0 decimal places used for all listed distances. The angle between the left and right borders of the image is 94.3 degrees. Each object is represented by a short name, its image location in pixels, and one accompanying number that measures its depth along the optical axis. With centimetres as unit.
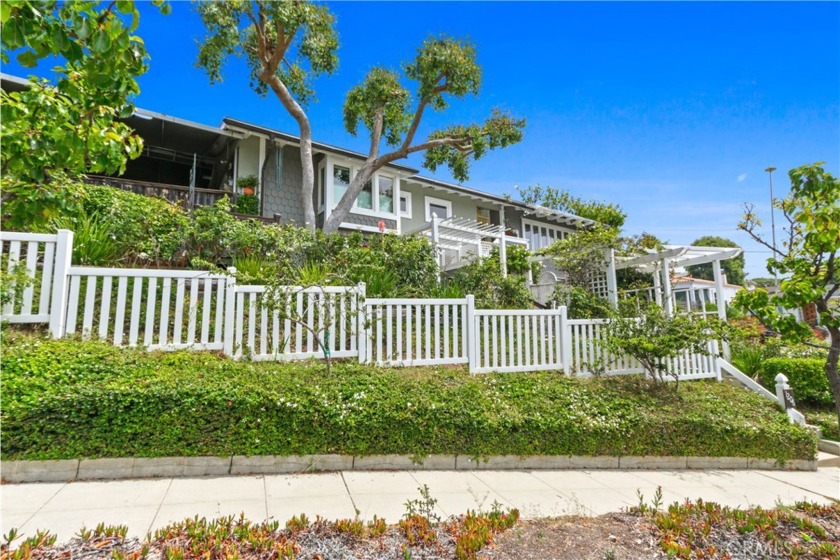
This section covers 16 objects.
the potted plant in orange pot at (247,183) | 1112
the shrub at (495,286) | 849
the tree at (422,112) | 1109
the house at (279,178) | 1066
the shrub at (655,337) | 618
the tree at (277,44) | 957
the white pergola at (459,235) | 1047
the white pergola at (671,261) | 876
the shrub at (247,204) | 1065
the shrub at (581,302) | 886
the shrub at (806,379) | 757
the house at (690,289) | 1521
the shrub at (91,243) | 568
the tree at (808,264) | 452
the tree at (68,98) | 215
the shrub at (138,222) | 658
